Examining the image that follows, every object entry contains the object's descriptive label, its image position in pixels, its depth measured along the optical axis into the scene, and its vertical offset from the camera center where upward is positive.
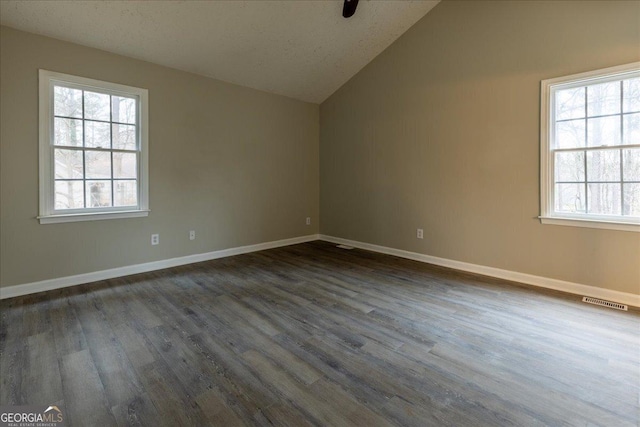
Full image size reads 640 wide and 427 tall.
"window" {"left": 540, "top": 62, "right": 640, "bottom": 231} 2.75 +0.61
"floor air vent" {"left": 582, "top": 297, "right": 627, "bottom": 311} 2.68 -0.83
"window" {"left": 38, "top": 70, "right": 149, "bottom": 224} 3.10 +0.68
